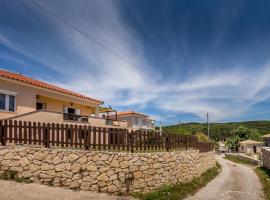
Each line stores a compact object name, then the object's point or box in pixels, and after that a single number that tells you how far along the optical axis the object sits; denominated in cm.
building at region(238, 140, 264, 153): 4776
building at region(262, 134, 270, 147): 4174
